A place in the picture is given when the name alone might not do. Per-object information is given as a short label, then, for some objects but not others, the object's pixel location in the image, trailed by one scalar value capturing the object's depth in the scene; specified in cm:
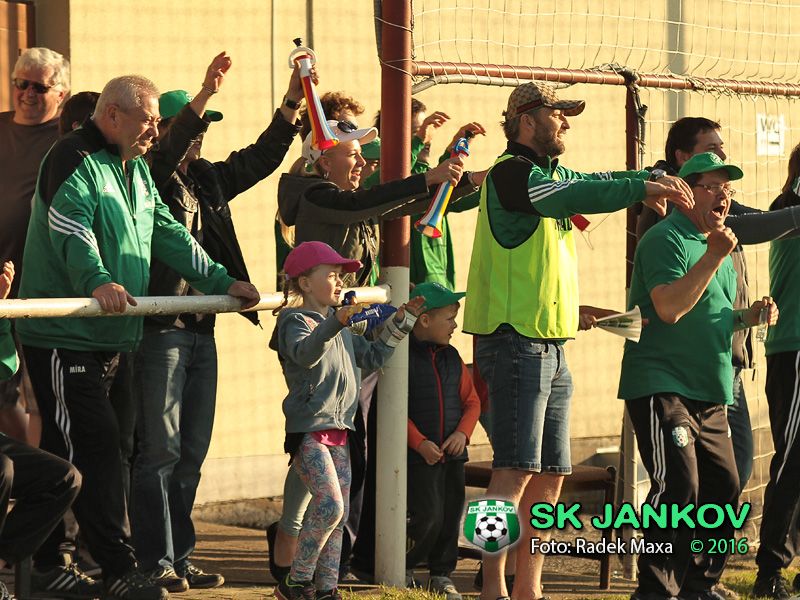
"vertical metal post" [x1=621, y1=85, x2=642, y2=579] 1562
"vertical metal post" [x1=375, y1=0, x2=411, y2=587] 1320
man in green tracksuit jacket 1130
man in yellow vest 1197
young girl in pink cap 1163
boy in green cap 1380
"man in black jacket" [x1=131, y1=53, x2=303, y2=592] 1223
